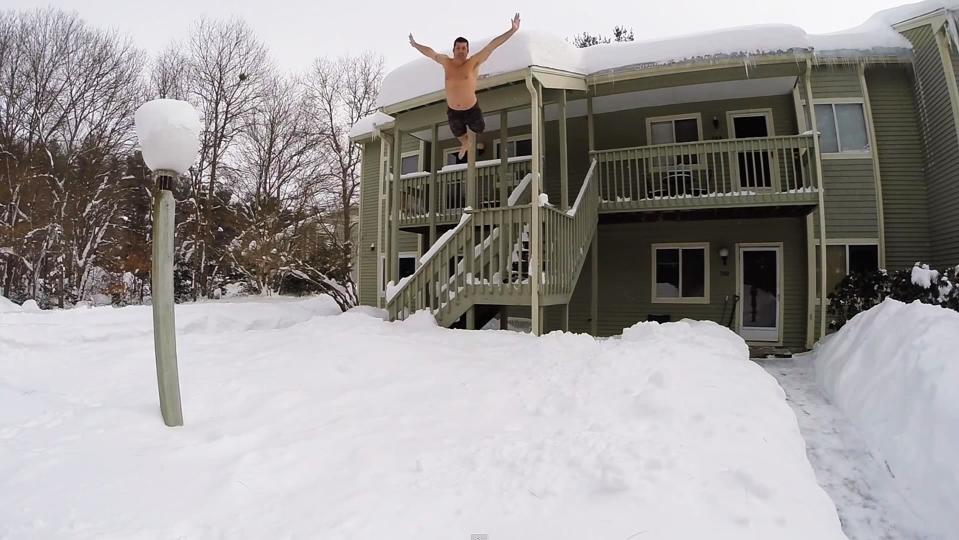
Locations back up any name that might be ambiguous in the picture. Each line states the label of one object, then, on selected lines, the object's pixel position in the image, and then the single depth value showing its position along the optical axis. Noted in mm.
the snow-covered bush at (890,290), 5781
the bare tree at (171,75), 19969
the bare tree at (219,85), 19766
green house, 6961
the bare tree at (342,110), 22038
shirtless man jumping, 5816
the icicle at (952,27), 7879
